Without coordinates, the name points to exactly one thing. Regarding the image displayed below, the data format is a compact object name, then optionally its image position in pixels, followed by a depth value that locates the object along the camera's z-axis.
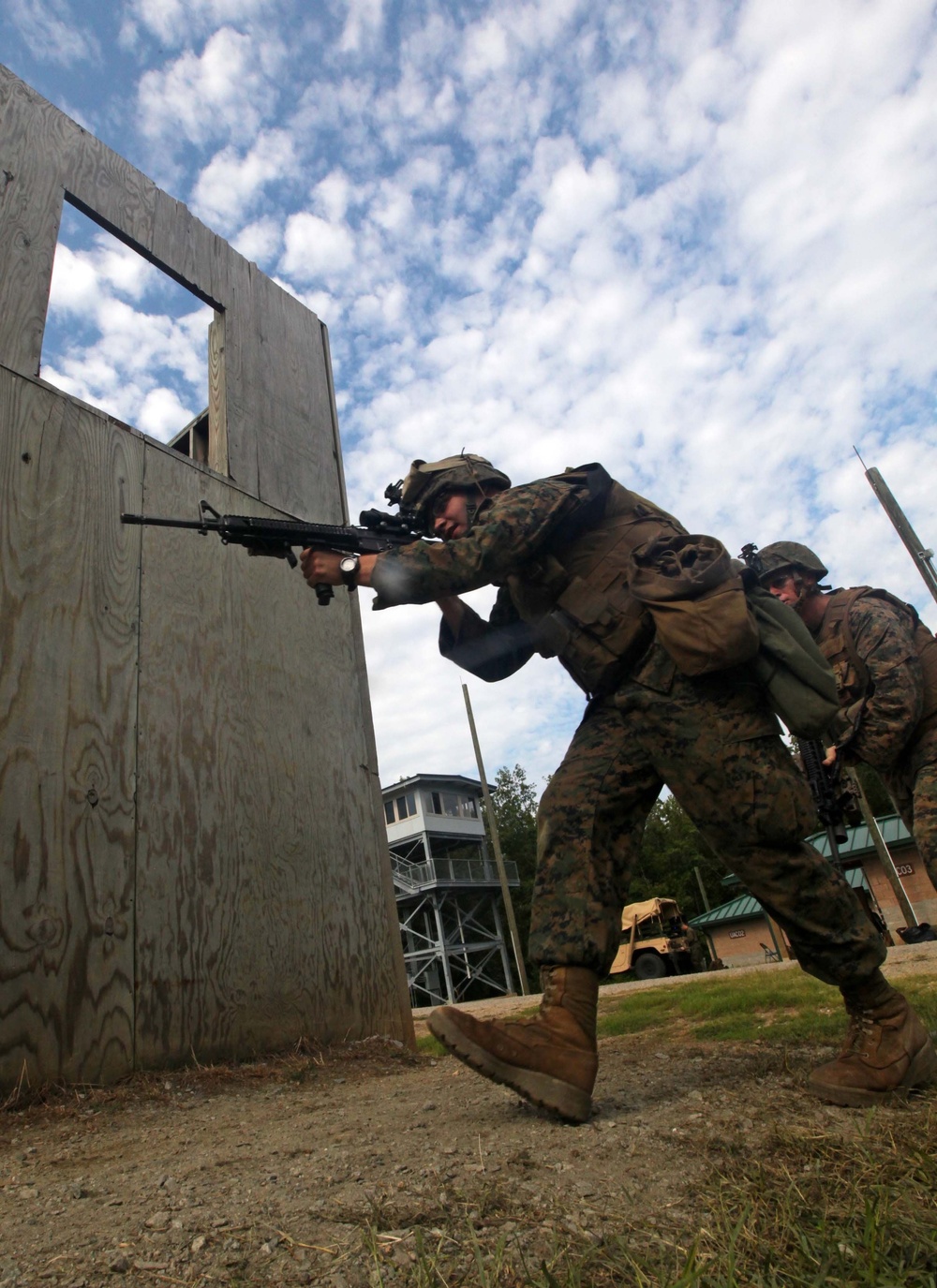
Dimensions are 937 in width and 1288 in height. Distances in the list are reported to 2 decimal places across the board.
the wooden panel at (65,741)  2.54
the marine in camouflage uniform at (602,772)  2.01
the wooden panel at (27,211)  3.34
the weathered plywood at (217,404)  4.25
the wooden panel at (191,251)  4.32
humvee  16.31
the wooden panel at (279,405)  4.47
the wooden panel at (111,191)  3.91
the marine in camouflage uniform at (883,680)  3.12
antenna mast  10.88
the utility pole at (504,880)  16.80
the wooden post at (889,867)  12.85
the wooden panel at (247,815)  3.01
